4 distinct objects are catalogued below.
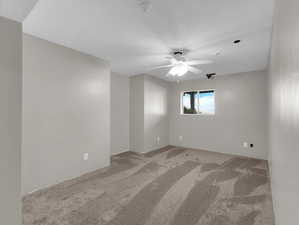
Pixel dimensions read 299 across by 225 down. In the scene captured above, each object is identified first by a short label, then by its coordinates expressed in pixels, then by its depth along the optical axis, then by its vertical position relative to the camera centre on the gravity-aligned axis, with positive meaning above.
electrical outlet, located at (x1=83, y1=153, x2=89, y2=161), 2.88 -0.84
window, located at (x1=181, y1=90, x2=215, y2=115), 4.66 +0.34
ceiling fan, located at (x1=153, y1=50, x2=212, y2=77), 2.73 +1.06
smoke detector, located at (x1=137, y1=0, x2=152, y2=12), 1.46 +1.10
